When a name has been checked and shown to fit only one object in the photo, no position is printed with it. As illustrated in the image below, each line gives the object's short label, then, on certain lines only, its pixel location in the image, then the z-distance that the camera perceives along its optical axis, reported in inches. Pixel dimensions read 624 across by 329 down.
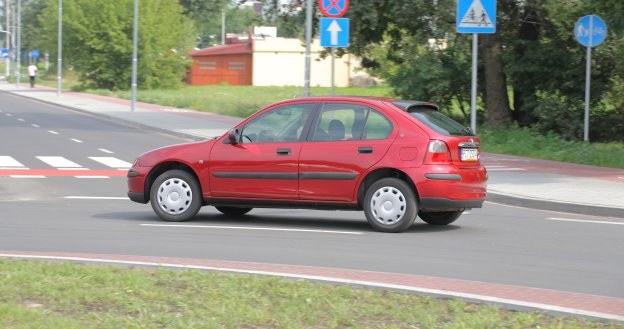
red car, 459.8
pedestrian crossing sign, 669.9
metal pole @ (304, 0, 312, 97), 959.6
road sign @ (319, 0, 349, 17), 851.4
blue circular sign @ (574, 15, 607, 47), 851.4
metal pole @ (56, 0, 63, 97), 2305.1
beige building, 3398.1
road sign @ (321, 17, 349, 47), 857.5
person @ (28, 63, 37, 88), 3043.8
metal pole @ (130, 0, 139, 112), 1621.6
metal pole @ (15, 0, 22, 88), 3095.7
